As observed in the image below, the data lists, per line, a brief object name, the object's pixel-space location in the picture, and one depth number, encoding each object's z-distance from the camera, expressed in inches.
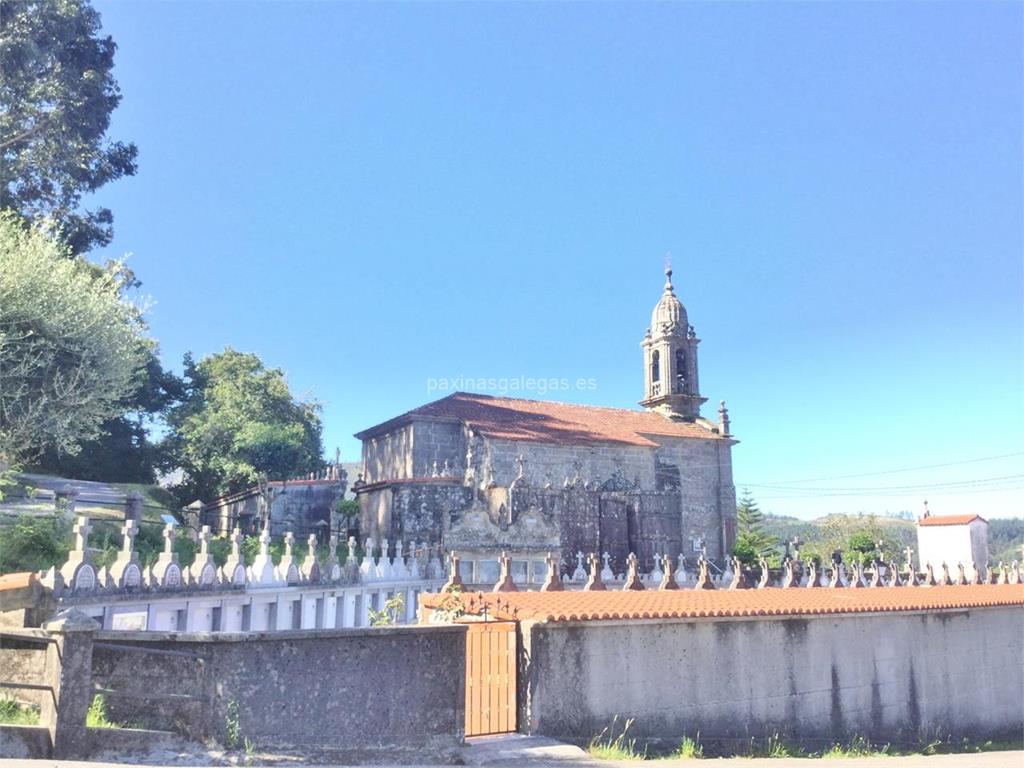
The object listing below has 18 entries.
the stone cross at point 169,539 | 488.1
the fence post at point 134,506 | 624.7
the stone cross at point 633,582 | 674.8
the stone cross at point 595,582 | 692.7
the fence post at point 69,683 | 237.6
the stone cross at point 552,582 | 621.3
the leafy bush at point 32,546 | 473.1
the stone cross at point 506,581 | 628.1
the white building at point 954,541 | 1503.4
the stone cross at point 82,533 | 429.7
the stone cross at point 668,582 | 724.7
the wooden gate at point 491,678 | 360.5
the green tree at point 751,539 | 1481.3
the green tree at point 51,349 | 557.9
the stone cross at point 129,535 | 474.9
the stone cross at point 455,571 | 609.4
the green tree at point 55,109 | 831.7
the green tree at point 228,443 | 1215.6
